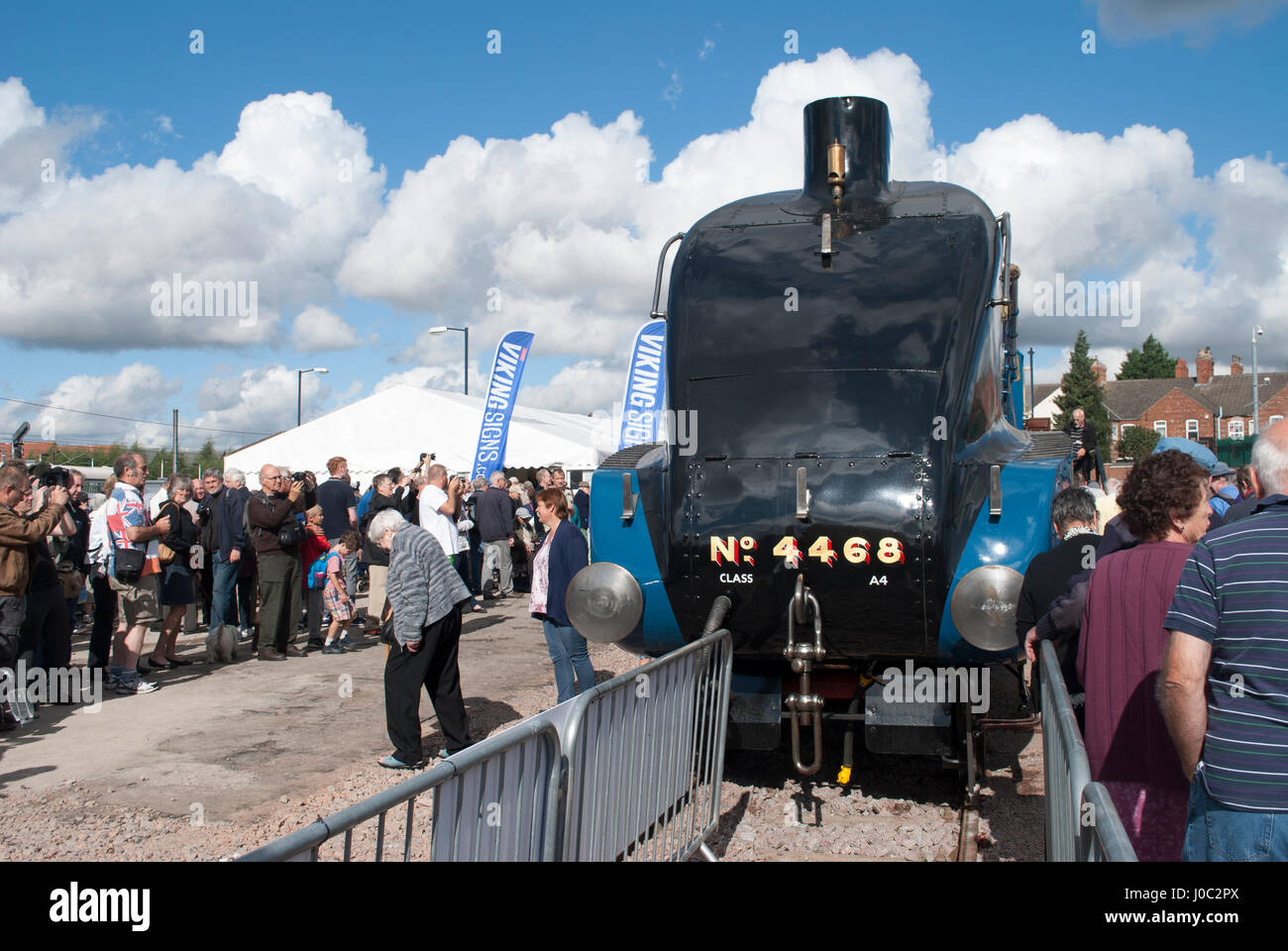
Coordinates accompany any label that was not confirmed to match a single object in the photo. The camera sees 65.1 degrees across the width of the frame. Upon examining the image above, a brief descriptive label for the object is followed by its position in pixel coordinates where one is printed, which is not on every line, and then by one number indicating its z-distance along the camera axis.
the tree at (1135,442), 65.56
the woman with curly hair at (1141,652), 3.17
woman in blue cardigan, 7.17
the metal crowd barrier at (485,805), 2.12
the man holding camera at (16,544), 6.68
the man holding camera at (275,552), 10.04
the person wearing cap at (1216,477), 7.37
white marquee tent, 22.86
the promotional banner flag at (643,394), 15.18
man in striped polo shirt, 2.46
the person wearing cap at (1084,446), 9.13
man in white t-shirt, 11.96
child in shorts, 10.91
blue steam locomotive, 4.78
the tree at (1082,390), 67.38
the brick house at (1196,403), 77.06
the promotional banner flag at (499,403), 17.62
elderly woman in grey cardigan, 6.37
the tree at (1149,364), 103.25
